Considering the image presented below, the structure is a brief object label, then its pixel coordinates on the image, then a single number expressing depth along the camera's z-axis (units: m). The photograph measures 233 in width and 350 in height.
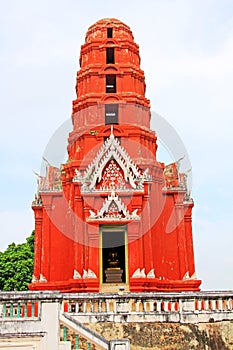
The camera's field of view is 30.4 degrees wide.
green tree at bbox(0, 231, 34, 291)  26.58
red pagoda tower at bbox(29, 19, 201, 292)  15.30
